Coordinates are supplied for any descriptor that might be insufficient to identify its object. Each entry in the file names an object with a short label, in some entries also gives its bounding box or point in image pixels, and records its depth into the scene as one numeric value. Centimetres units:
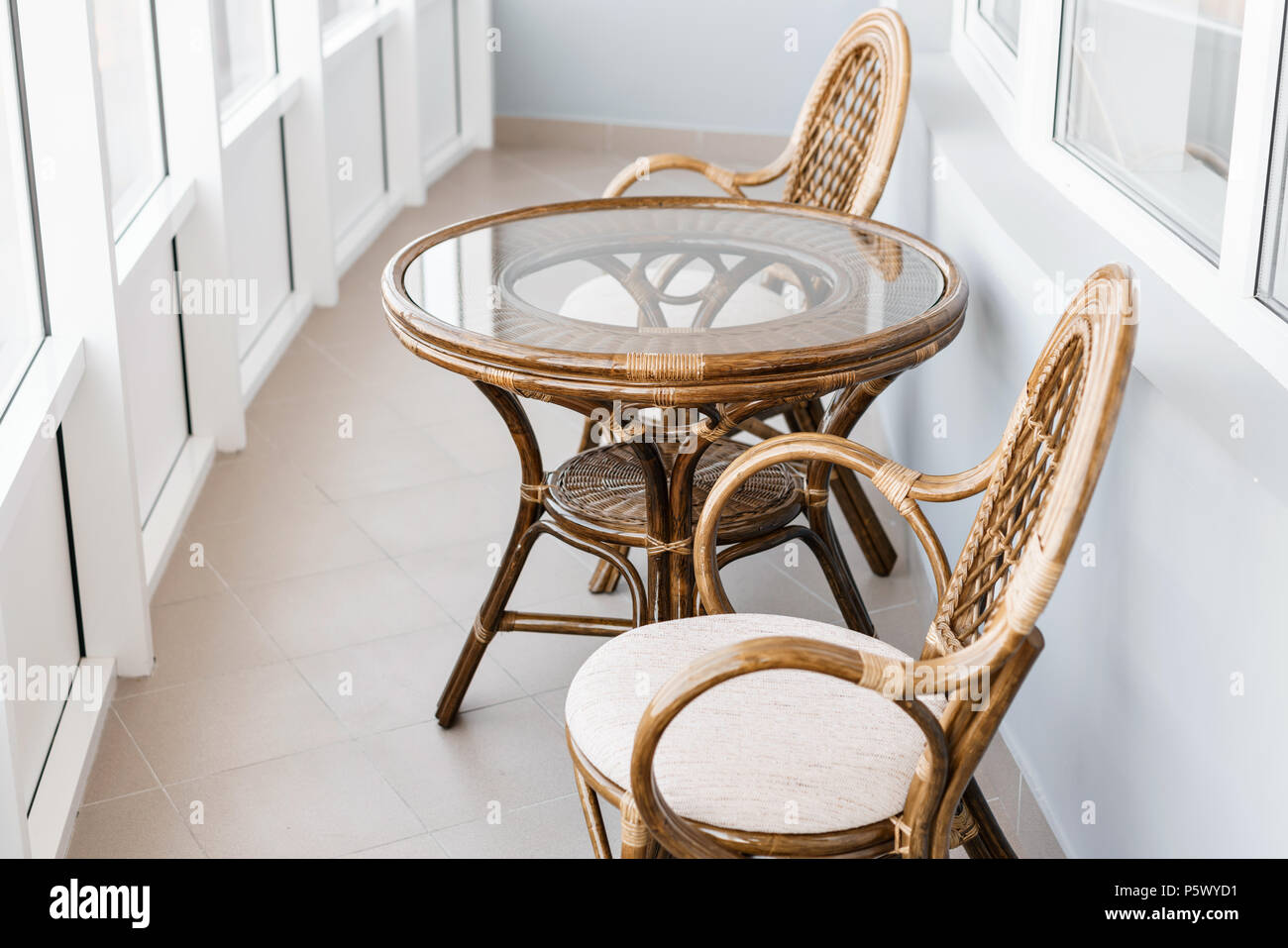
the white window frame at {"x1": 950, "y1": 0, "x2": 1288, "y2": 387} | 167
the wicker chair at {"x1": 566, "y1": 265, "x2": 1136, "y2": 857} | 139
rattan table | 195
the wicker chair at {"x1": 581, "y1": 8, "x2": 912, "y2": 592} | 283
